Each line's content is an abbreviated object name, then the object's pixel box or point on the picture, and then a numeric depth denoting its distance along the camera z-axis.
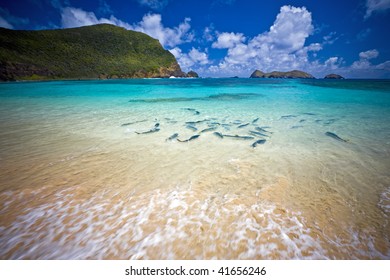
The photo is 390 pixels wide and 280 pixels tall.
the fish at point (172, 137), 6.96
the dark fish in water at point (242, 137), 7.05
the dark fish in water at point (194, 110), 12.41
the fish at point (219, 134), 7.32
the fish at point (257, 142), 6.33
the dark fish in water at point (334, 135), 7.05
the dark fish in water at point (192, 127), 8.36
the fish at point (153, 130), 7.75
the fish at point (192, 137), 6.91
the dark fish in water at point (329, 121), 9.83
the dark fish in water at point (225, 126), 8.60
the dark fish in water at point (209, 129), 8.04
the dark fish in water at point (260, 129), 8.12
